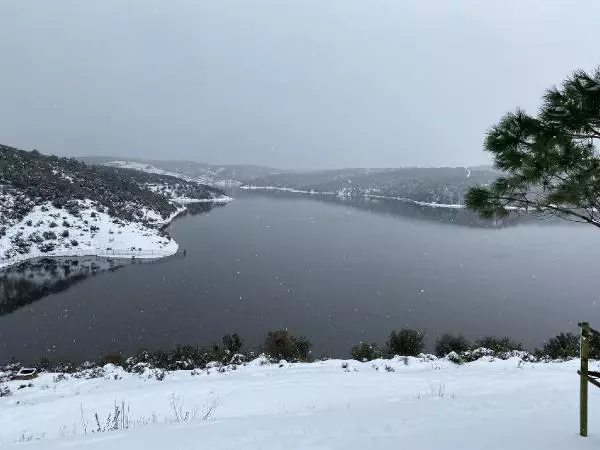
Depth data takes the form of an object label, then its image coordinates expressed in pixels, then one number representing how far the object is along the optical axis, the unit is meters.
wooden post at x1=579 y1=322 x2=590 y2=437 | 4.68
